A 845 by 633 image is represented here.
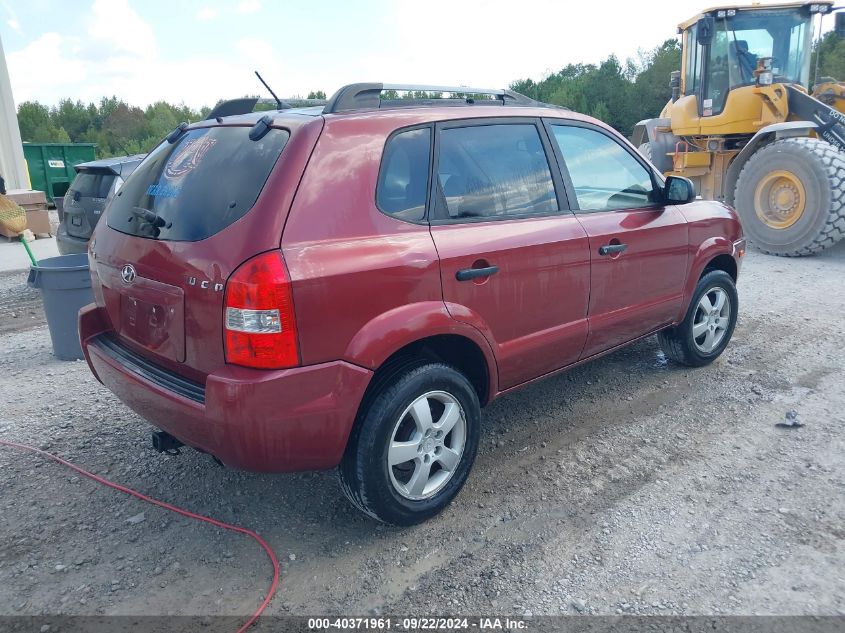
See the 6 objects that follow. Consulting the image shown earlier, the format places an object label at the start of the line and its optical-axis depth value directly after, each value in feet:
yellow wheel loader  27.53
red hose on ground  8.54
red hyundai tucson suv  8.42
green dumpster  61.57
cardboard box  39.11
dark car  22.65
